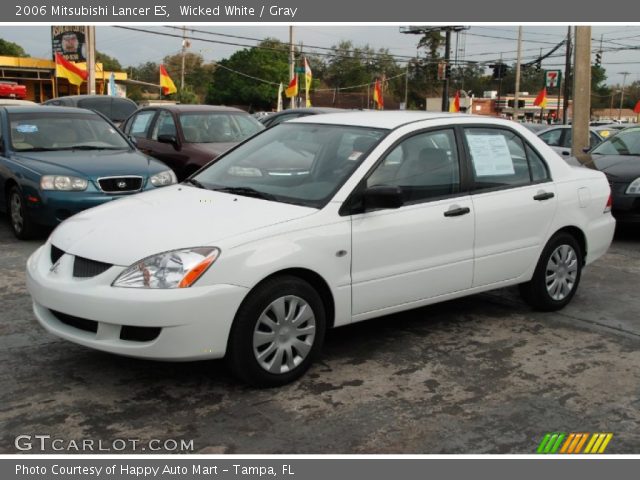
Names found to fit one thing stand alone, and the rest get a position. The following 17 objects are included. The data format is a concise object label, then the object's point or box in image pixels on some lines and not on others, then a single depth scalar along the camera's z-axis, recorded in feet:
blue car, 25.53
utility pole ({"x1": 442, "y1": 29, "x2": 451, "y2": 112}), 153.02
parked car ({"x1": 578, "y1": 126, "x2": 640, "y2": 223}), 28.84
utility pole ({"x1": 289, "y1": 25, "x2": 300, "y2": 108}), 126.57
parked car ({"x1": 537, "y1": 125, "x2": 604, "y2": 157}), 51.16
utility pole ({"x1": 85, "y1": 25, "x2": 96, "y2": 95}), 91.35
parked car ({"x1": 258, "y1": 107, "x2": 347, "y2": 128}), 42.37
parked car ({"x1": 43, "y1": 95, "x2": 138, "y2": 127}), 57.31
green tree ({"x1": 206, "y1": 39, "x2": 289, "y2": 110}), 264.93
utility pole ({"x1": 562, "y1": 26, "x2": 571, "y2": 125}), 137.90
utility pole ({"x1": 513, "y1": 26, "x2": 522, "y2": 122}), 150.61
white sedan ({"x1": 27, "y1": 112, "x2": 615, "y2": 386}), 12.65
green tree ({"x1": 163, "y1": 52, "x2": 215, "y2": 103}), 311.41
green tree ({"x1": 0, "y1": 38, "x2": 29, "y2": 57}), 263.53
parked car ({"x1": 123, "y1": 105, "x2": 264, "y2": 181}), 34.99
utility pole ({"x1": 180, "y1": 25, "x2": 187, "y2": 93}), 217.29
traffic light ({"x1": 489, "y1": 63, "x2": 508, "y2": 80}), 146.00
